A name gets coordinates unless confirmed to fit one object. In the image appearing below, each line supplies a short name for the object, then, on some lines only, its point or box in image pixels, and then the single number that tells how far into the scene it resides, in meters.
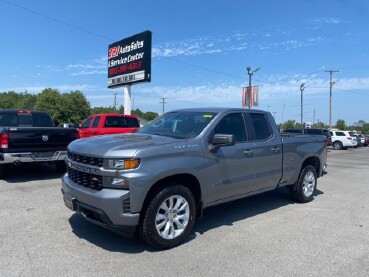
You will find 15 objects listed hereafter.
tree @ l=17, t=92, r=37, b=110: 106.51
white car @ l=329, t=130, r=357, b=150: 34.81
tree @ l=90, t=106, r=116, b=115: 115.86
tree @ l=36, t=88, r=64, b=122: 85.31
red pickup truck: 14.26
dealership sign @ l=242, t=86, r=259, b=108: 31.40
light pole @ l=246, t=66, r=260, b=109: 30.70
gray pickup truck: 4.25
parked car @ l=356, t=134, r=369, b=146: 40.64
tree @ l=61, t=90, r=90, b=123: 87.81
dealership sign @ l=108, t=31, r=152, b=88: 21.20
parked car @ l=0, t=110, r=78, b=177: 8.21
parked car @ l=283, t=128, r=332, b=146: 26.89
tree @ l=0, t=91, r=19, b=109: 107.56
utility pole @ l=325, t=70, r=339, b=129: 60.28
